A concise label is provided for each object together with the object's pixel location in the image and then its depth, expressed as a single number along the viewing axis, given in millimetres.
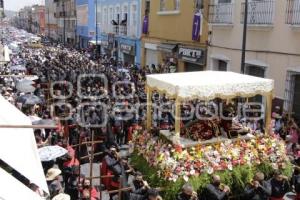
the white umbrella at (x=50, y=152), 8141
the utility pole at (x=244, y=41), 12883
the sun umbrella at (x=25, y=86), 16312
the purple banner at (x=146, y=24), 27136
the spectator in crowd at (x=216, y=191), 7874
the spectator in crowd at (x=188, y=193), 7499
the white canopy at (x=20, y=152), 4816
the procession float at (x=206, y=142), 8570
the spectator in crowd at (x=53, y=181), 7407
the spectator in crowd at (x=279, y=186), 8219
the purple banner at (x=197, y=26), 19448
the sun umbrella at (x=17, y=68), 24141
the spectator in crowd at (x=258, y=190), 7927
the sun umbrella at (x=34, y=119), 10830
